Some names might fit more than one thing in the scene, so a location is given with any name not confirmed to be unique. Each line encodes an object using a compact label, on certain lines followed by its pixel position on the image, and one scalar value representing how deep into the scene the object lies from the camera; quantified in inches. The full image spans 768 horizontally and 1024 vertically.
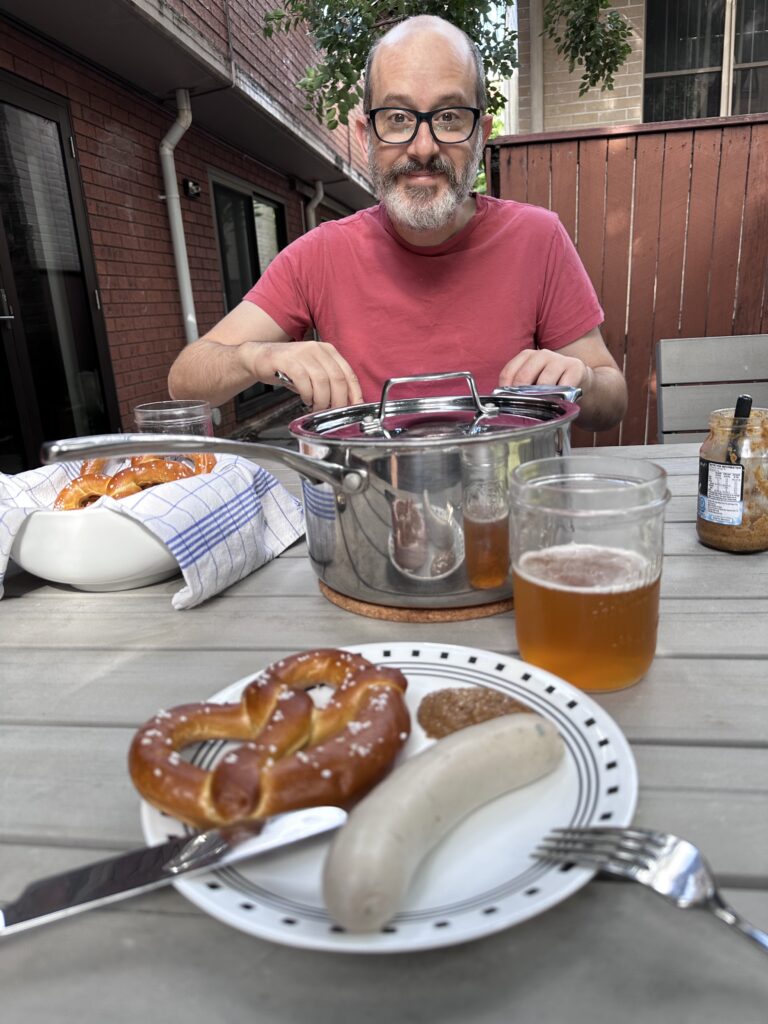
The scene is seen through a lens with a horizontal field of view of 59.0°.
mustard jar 39.8
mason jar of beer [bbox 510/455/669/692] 26.6
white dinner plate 15.7
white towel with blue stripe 39.2
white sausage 15.6
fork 16.5
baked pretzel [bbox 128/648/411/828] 19.4
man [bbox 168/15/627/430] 69.3
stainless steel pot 30.9
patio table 16.4
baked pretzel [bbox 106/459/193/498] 43.9
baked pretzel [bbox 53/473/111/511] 43.3
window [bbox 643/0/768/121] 218.1
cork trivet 36.1
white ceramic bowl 38.7
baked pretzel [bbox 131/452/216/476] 46.8
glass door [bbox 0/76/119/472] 151.0
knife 17.6
